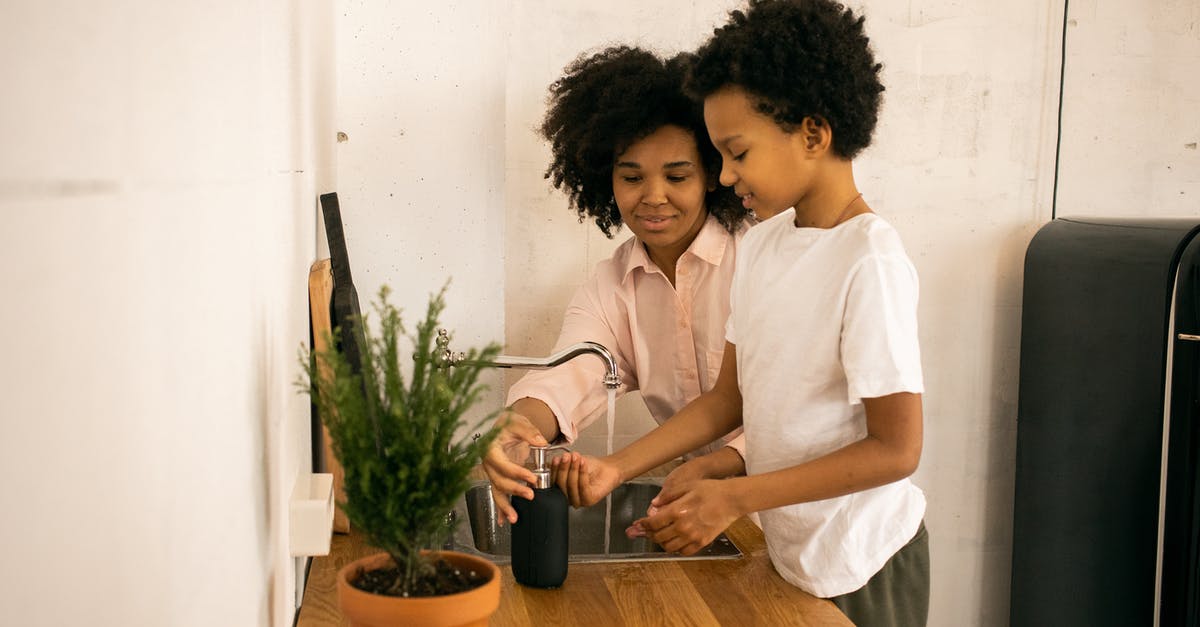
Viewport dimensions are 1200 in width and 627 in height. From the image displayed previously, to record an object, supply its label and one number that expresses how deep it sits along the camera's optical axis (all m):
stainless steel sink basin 1.78
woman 1.86
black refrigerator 2.08
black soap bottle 1.25
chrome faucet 1.31
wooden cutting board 1.18
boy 1.27
